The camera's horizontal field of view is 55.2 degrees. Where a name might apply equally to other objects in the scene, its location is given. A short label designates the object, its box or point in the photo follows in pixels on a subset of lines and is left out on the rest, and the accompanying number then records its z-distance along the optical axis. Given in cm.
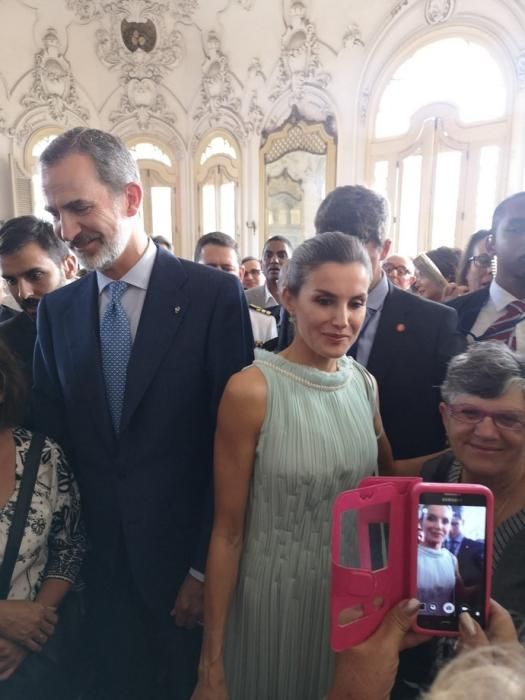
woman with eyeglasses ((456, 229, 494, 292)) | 296
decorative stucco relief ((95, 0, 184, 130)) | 1098
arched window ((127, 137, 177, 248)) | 1199
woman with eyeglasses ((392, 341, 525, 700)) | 118
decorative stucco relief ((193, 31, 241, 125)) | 1054
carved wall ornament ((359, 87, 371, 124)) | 856
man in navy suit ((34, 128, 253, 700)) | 153
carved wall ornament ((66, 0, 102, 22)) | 1082
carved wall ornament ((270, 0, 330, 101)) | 905
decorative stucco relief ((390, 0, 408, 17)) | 782
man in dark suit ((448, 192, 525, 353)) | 182
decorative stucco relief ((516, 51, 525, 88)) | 680
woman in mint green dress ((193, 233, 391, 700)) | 135
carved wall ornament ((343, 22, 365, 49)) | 848
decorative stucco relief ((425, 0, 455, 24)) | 738
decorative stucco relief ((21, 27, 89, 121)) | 1073
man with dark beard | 196
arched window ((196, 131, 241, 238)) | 1093
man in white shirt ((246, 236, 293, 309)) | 411
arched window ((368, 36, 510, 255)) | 754
